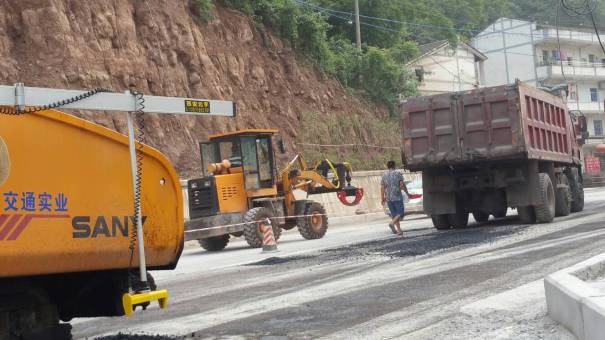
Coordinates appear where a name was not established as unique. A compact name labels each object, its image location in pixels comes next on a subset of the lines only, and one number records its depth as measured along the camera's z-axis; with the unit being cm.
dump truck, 1759
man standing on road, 1891
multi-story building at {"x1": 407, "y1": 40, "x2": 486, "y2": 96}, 6284
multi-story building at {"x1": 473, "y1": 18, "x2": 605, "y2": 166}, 7538
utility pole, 4586
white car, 2788
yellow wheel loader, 1956
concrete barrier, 3234
